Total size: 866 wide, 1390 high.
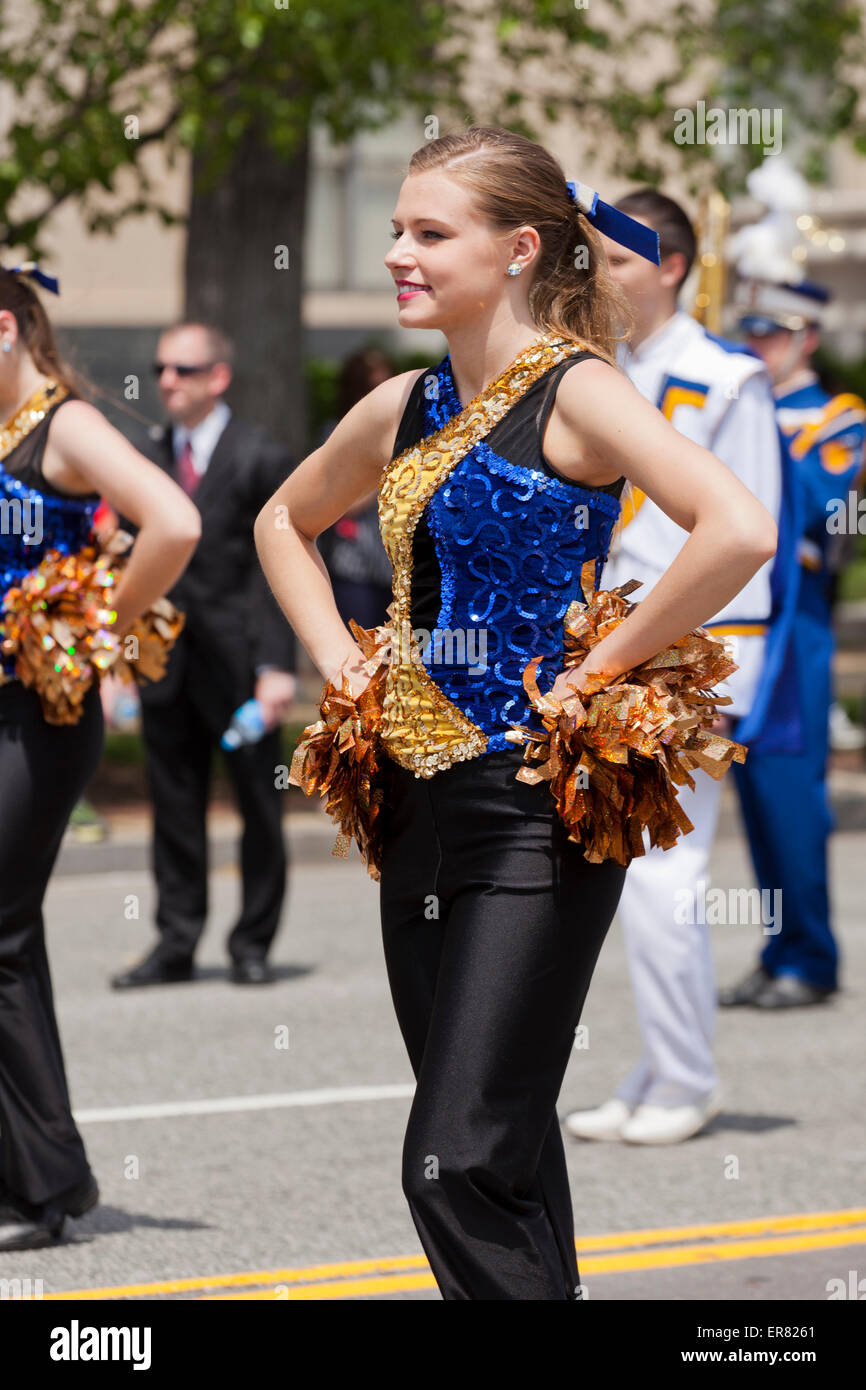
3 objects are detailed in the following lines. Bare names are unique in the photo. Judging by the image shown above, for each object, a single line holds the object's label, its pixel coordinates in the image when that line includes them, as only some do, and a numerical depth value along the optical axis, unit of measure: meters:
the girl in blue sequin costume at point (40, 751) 8.26
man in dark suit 14.11
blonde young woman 5.84
